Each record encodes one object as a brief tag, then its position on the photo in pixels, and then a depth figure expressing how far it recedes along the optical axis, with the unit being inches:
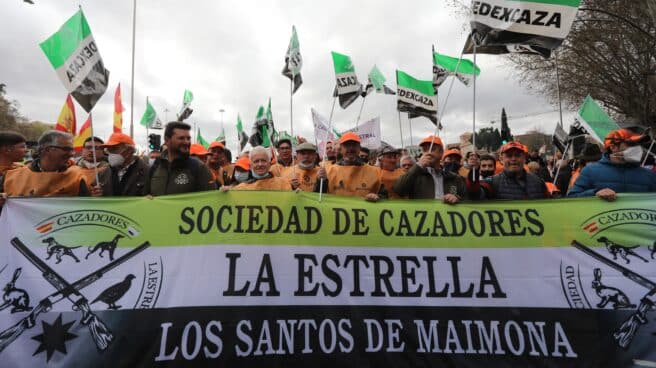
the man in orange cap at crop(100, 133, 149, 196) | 167.2
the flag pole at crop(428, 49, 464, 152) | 160.2
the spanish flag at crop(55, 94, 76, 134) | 301.4
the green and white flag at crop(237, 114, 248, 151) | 565.8
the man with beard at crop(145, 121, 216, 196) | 152.9
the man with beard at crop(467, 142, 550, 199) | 161.8
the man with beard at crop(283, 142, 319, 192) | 204.1
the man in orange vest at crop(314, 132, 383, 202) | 178.2
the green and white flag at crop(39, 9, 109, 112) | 155.9
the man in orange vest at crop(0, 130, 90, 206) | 144.8
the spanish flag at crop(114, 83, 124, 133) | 370.9
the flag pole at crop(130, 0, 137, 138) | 468.1
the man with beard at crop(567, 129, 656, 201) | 142.6
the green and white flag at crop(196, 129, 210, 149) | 638.4
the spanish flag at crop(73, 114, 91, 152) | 320.2
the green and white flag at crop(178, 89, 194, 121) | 556.1
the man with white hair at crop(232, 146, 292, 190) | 160.1
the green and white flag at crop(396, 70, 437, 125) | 270.8
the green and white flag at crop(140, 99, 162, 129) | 639.8
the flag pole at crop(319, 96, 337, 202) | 224.4
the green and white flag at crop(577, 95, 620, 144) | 215.6
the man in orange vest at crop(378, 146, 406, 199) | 205.3
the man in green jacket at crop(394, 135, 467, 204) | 156.6
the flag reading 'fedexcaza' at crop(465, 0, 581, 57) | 161.9
